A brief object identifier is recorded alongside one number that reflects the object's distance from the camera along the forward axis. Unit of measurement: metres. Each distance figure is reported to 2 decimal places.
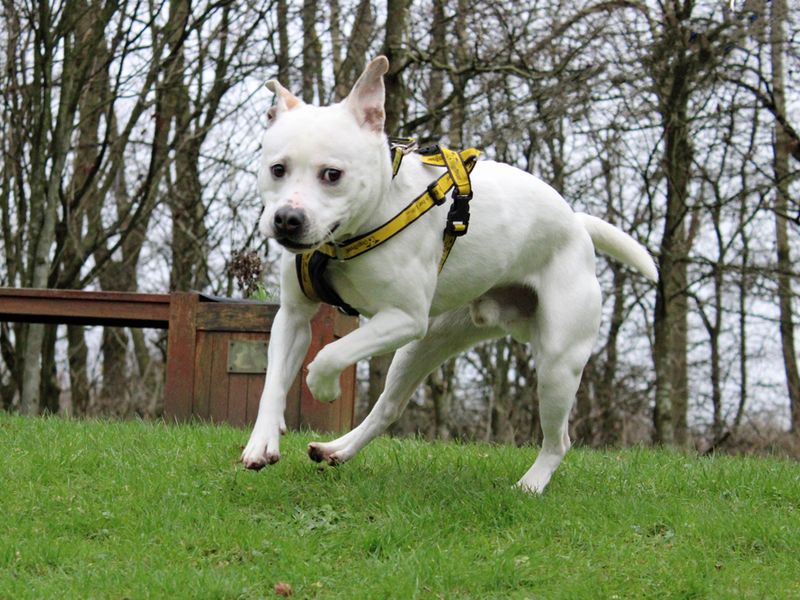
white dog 4.16
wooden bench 7.90
